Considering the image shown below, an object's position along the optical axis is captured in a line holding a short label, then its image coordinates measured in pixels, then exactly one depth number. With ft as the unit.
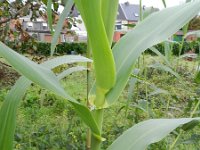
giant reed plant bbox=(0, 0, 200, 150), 1.14
